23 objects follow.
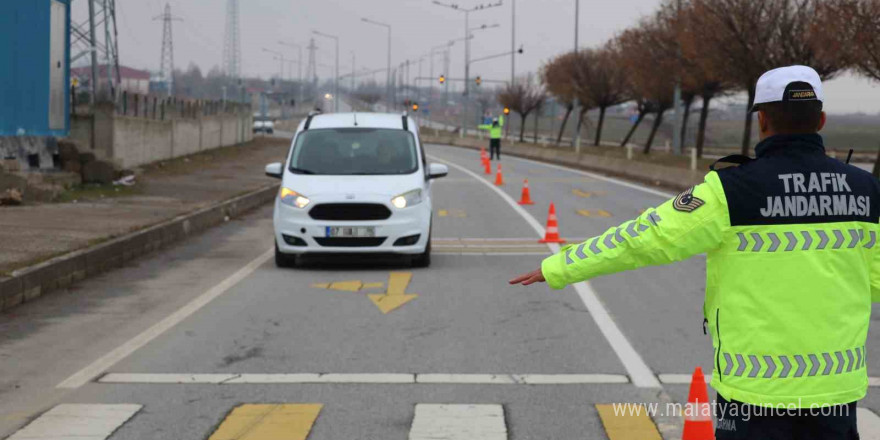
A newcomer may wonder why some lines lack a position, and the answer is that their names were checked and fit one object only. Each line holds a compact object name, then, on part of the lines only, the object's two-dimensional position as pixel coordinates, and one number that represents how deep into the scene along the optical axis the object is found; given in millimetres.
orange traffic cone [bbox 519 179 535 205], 25873
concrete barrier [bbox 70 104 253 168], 27859
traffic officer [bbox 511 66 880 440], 3533
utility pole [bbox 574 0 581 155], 55350
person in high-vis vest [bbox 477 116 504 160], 49700
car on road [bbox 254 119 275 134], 93875
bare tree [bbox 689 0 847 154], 37688
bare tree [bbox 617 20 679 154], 51712
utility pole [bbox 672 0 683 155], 46156
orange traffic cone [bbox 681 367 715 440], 5277
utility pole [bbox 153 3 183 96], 81469
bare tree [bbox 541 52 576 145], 74688
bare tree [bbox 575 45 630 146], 71500
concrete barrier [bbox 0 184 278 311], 11320
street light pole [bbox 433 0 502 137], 86494
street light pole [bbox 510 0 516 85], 79438
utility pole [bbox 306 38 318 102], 127362
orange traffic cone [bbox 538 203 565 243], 17578
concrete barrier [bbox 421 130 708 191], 34656
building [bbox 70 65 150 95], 116312
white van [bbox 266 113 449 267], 14102
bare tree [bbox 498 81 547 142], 97125
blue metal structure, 22047
